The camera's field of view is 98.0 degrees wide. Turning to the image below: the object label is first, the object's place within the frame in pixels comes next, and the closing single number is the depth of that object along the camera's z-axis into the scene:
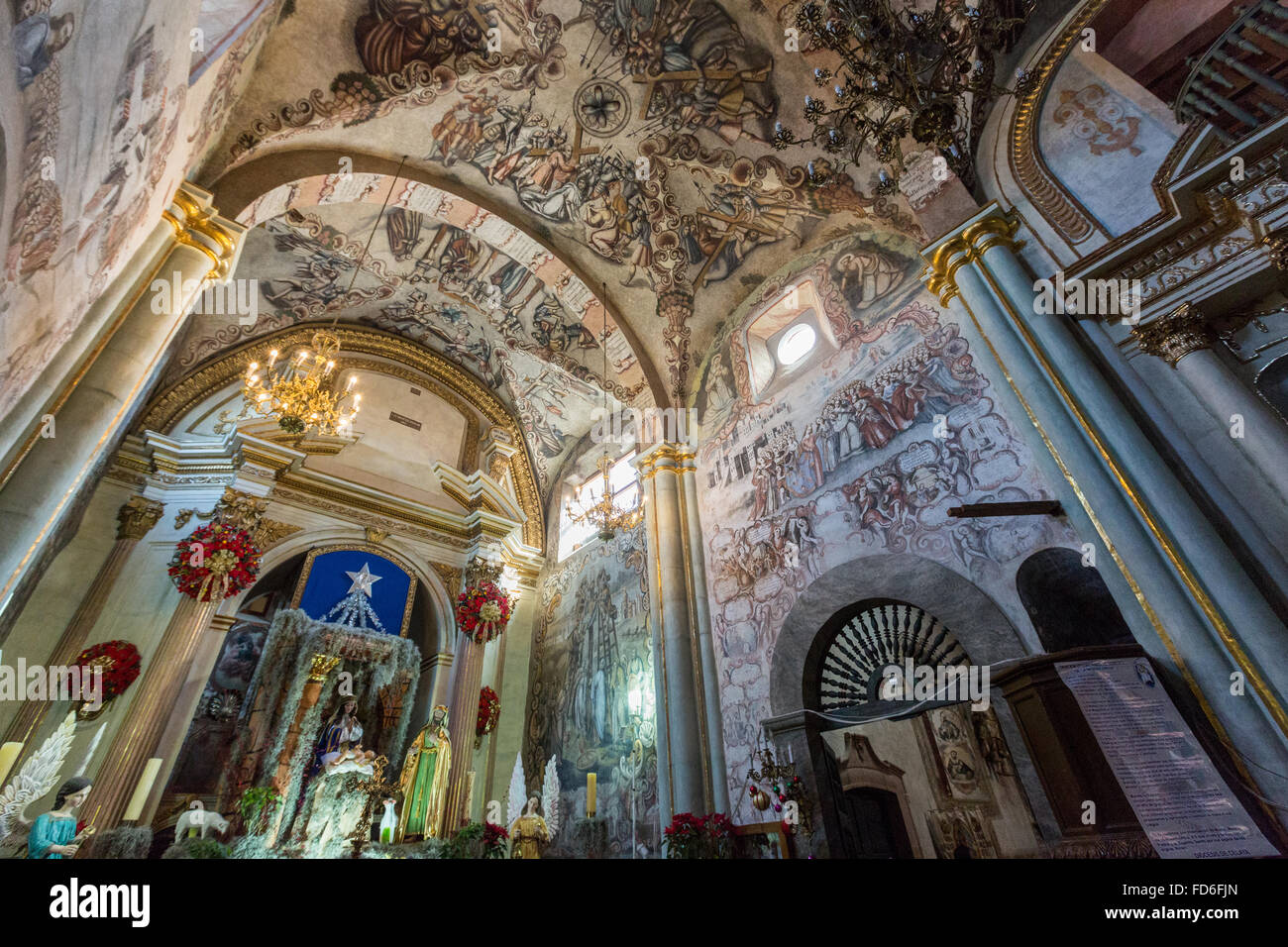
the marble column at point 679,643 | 6.67
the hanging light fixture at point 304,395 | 7.62
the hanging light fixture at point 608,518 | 7.77
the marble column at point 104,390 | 3.63
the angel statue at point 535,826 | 7.04
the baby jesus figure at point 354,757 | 8.30
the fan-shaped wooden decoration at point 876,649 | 5.29
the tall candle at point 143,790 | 6.70
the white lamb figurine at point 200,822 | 6.90
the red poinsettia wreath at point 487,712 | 9.73
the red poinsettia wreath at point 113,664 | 7.15
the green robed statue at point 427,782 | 8.25
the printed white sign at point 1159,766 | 3.07
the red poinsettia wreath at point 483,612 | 10.31
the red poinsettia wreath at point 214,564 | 8.11
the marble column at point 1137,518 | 3.26
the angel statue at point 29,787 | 5.93
